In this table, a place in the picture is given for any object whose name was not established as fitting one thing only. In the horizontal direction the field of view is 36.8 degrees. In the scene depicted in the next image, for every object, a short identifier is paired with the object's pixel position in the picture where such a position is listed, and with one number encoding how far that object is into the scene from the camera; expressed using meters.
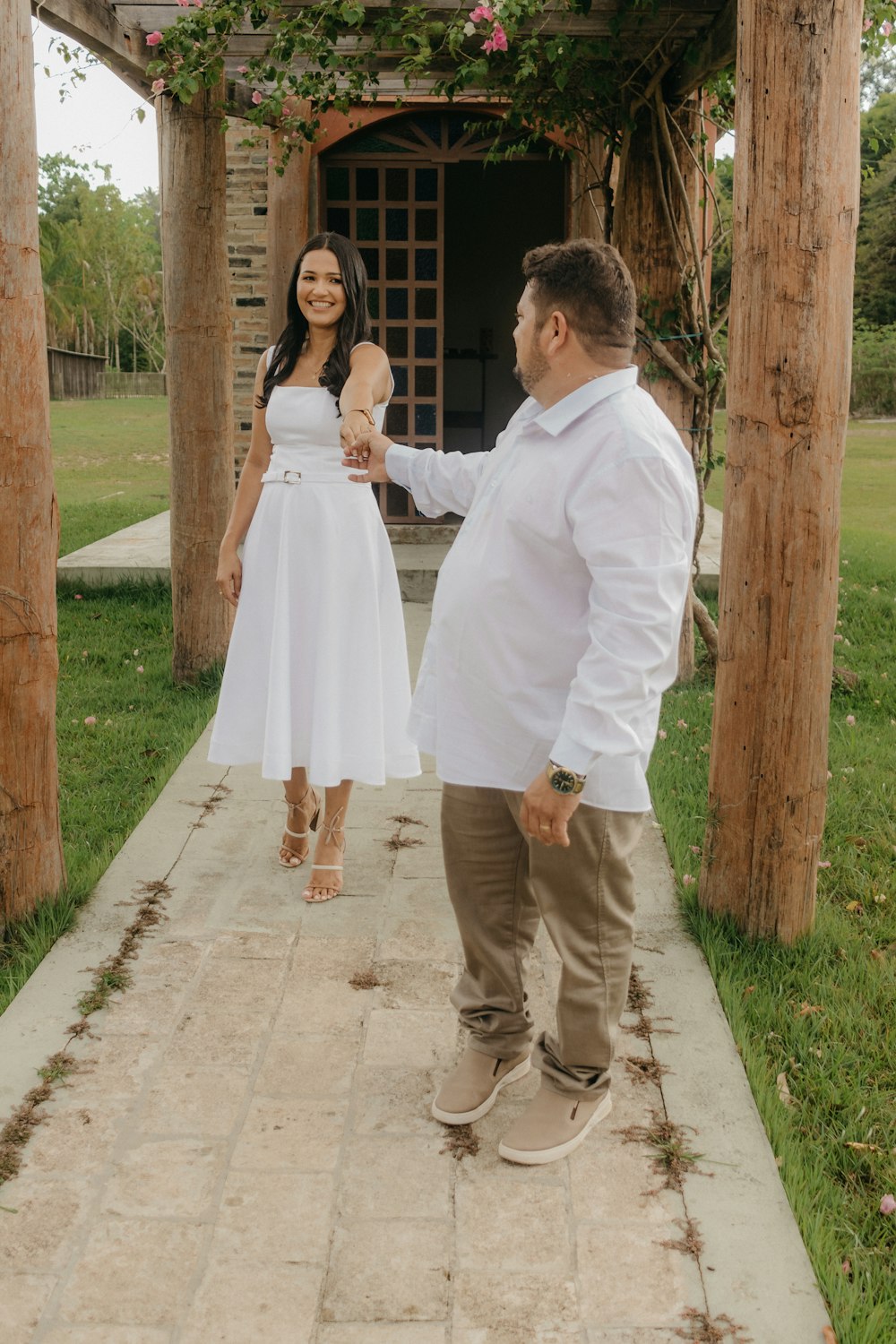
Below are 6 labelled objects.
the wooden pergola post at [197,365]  6.22
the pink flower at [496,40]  5.30
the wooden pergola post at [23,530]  3.56
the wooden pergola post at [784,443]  3.46
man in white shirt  2.38
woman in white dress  3.89
